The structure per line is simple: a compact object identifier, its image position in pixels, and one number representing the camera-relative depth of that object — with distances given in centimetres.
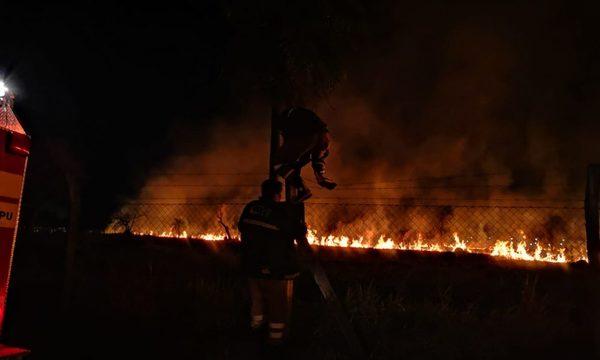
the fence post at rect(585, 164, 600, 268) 496
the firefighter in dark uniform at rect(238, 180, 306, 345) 436
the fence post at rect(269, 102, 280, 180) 506
